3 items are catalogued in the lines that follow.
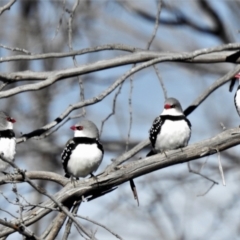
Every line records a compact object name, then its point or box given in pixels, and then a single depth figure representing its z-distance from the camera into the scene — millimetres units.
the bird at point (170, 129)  15820
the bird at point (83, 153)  15453
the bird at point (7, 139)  15383
